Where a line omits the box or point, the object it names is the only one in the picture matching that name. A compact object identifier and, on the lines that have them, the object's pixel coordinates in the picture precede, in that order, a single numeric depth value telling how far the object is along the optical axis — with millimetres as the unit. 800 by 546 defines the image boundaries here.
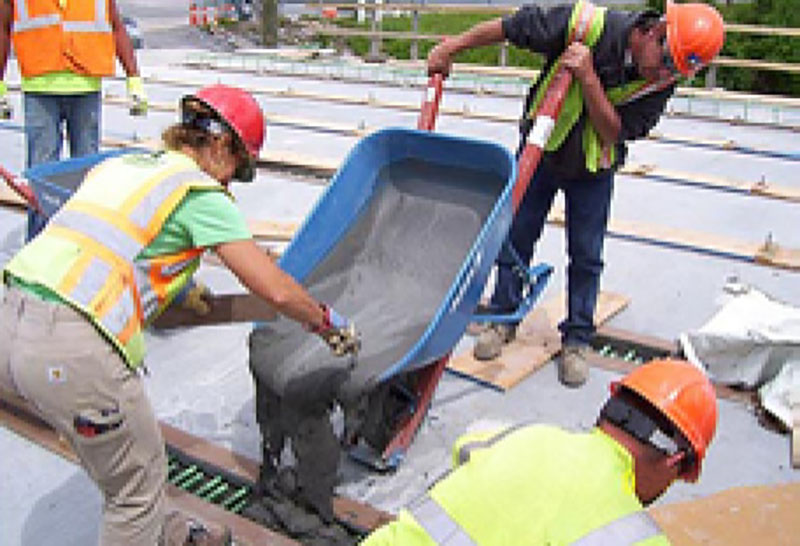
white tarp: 3354
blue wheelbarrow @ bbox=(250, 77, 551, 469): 2568
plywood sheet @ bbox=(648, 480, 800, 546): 2561
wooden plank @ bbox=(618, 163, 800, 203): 6180
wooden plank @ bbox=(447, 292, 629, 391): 3600
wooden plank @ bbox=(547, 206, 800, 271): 4852
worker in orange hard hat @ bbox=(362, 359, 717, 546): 1511
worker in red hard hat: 1949
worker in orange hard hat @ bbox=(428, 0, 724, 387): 2975
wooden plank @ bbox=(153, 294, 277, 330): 2592
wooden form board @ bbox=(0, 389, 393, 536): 2591
